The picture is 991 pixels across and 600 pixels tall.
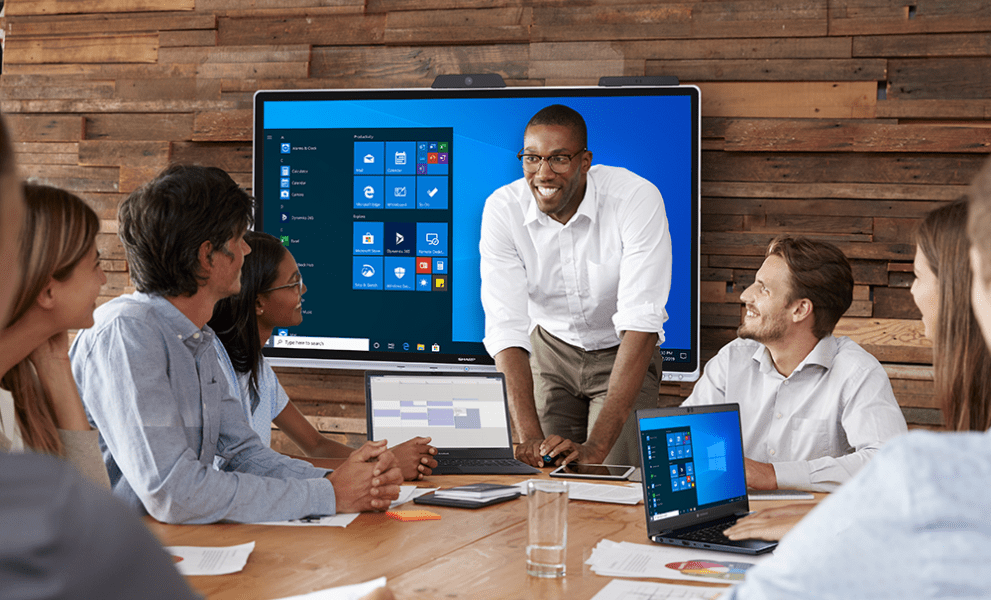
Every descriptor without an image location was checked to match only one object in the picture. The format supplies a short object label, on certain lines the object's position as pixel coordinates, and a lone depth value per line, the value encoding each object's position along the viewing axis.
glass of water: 1.32
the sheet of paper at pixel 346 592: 1.16
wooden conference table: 1.25
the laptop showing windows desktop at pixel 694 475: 1.52
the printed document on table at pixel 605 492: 1.86
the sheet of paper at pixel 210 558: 1.32
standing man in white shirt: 2.91
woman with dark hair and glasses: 2.37
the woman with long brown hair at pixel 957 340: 1.44
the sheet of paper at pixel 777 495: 1.91
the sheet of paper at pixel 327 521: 1.63
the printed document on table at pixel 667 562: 1.33
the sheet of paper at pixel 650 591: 1.22
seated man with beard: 2.20
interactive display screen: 3.52
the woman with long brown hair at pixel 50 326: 1.45
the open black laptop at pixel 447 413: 2.26
